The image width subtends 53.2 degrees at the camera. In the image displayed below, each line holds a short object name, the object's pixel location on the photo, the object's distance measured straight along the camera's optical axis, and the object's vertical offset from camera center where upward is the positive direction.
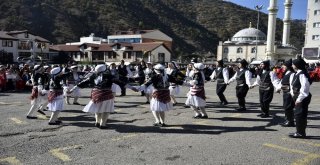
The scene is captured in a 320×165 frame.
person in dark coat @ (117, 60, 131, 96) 17.45 -0.51
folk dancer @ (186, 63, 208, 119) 9.98 -0.91
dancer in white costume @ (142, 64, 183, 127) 8.79 -0.94
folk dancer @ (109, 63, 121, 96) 11.90 -1.04
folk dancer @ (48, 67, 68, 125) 8.82 -0.98
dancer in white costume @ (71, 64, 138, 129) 8.41 -0.89
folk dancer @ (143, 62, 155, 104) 12.97 -1.28
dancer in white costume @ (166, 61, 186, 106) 12.93 -1.07
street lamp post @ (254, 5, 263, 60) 60.53 +10.32
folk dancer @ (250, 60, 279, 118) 10.48 -0.80
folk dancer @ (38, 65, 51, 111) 9.79 -0.74
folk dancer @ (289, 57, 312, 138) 7.51 -0.77
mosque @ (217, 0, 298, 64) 67.69 +3.80
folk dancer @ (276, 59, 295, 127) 9.02 -1.02
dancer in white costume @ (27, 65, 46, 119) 9.77 -0.84
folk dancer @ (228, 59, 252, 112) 11.71 -0.69
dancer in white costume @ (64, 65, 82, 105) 13.18 -0.97
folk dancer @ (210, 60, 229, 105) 12.67 -0.63
